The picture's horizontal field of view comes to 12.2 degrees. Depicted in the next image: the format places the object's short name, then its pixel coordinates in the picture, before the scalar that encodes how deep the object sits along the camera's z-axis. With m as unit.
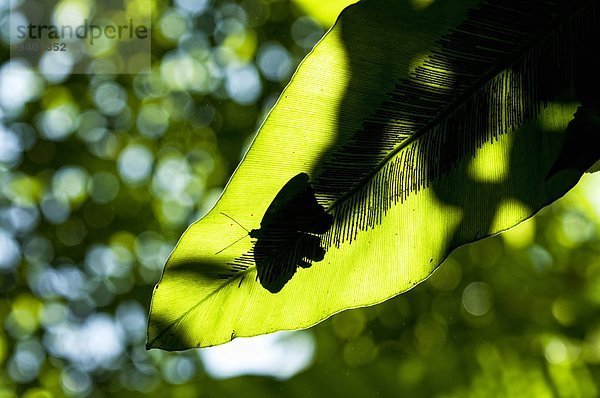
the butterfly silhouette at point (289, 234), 1.48
